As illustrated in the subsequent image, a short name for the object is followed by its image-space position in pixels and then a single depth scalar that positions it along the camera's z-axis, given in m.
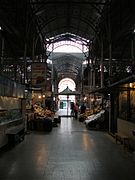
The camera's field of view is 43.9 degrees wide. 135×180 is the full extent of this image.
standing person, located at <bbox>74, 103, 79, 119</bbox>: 20.28
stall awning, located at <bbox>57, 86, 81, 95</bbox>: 20.93
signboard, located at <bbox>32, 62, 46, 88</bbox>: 10.09
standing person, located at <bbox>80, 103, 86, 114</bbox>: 18.70
